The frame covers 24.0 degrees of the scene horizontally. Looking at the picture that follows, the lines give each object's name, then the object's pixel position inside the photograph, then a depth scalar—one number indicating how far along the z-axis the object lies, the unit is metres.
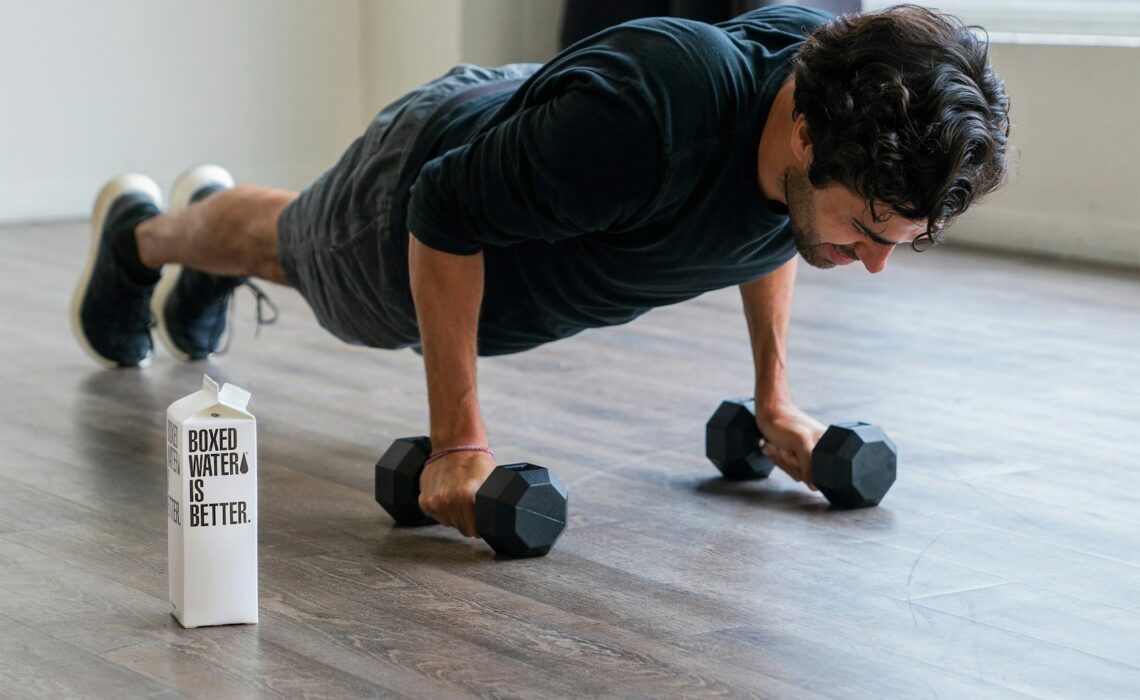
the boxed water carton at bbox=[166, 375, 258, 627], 2.46
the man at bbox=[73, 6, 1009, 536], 2.59
